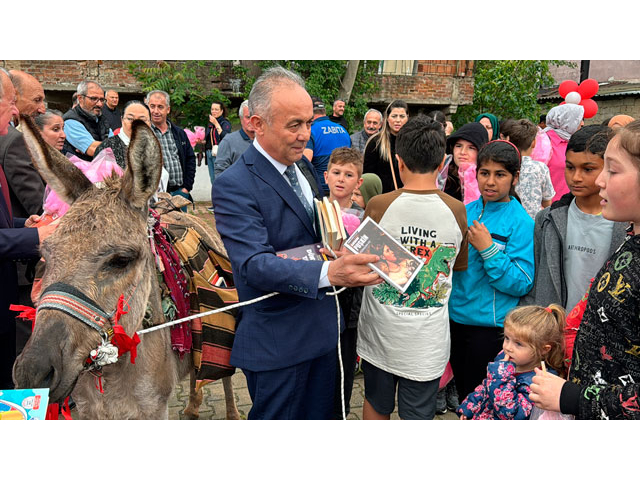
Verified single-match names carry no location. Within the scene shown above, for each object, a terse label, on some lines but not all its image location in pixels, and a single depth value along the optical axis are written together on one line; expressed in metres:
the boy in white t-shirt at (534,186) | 4.79
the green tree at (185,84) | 13.08
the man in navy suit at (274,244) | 2.20
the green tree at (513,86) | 14.58
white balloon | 7.36
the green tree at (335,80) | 14.23
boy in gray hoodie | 2.83
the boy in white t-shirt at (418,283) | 2.71
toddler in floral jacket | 2.52
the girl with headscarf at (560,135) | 5.84
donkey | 1.89
